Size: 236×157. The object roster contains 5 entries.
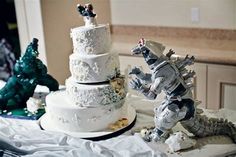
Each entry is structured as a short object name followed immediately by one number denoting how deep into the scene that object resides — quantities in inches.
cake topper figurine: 56.1
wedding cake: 54.6
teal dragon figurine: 63.9
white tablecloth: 46.0
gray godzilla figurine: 46.1
